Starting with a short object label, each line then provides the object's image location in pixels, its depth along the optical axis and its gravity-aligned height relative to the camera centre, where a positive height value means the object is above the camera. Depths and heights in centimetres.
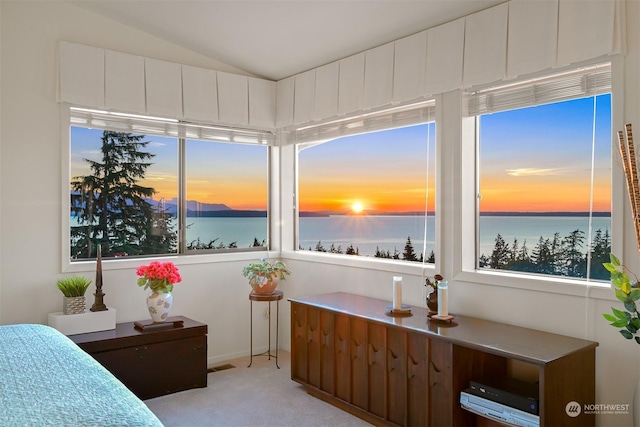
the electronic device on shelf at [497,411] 224 -95
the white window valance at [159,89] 353 +98
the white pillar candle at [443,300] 290 -52
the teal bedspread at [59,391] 140 -60
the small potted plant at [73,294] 332 -58
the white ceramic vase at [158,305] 357 -70
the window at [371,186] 357 +21
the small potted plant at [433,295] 305 -52
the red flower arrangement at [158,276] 354 -49
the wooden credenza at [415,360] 230 -84
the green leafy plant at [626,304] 203 -37
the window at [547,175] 260 +23
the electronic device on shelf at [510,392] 226 -88
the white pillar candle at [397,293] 315 -53
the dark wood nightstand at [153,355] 324 -102
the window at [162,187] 376 +19
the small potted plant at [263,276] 402 -54
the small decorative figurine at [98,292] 344 -59
